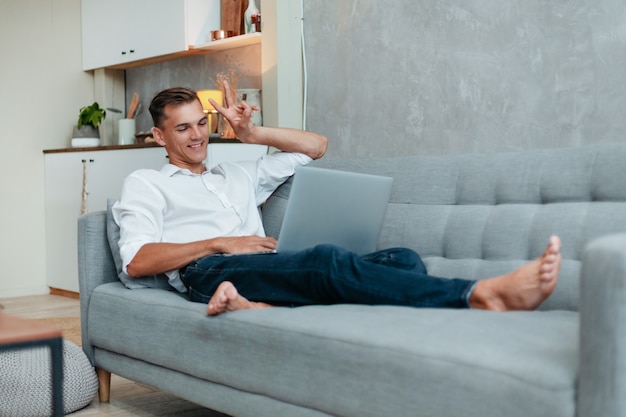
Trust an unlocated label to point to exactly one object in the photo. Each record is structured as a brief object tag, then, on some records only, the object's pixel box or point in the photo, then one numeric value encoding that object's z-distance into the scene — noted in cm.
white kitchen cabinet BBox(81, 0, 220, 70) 474
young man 196
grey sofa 142
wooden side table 151
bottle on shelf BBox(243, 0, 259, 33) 443
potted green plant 547
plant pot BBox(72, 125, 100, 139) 552
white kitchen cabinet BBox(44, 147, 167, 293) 491
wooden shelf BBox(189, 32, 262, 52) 444
